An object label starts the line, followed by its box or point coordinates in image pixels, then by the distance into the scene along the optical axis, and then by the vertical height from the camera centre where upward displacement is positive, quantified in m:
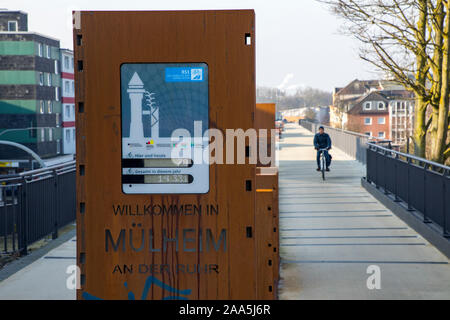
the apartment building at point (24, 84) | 73.81 +3.85
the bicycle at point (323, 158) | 21.49 -1.24
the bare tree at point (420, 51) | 18.03 +1.85
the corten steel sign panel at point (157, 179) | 3.73 -0.33
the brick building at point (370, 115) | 125.44 +0.61
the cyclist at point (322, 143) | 21.34 -0.74
